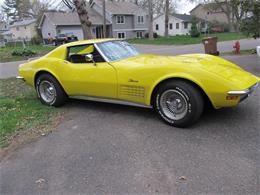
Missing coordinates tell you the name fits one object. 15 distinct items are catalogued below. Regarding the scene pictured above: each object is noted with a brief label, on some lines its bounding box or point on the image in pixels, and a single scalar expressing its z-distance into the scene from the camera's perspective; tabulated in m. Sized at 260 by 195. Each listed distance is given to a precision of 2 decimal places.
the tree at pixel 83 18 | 12.13
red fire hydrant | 13.84
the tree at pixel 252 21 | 9.89
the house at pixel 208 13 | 57.19
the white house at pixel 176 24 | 57.16
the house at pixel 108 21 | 41.53
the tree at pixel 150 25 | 38.29
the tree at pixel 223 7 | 53.03
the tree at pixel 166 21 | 35.11
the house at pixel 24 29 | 52.78
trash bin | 13.27
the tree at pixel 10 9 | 73.12
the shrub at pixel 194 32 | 38.50
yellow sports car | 3.88
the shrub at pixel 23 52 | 22.03
